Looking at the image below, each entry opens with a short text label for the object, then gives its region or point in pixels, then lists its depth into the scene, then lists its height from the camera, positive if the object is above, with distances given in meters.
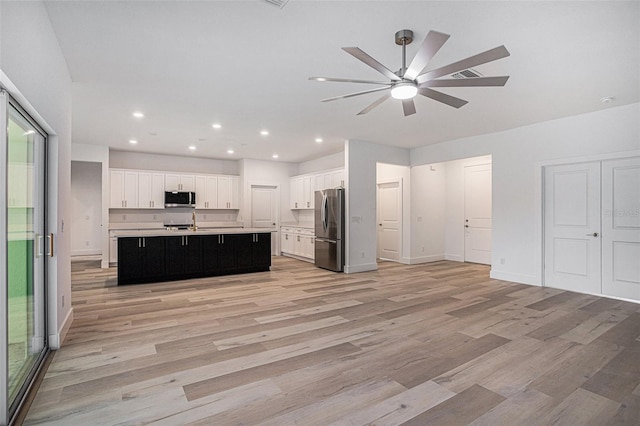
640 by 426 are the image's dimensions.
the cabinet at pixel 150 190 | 7.91 +0.57
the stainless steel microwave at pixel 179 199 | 7.99 +0.37
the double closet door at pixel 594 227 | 4.50 -0.19
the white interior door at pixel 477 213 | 7.59 +0.02
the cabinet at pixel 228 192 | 8.83 +0.59
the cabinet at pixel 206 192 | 8.55 +0.57
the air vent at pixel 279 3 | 2.27 +1.49
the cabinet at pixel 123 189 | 7.63 +0.57
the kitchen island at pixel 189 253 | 5.45 -0.74
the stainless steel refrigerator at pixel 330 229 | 6.64 -0.32
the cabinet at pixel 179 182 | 8.18 +0.80
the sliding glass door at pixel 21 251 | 1.82 -0.27
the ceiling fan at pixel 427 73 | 2.16 +1.08
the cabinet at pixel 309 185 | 7.75 +0.74
